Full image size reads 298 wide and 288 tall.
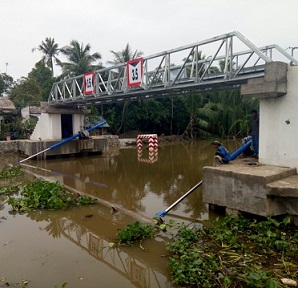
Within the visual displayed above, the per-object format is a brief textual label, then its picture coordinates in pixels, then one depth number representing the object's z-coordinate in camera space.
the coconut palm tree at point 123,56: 30.48
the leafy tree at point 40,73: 39.83
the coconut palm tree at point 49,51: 40.06
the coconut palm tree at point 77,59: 28.33
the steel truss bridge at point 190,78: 8.51
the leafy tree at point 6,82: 46.10
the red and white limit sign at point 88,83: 14.71
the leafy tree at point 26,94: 31.90
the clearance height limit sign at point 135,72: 11.42
